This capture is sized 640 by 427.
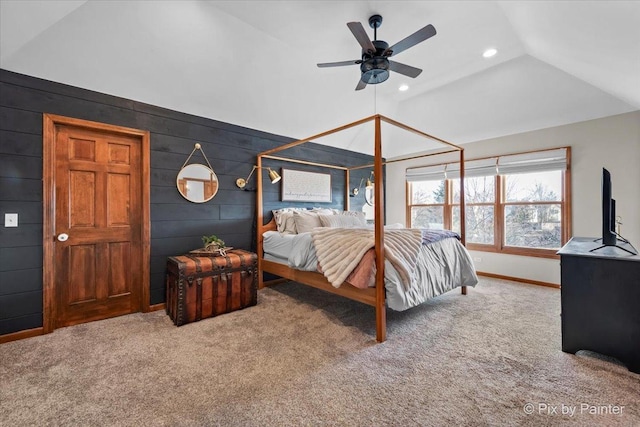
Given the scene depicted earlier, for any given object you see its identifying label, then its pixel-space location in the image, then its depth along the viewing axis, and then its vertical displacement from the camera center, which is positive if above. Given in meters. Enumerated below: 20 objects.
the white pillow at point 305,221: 4.05 -0.11
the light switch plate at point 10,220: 2.44 -0.06
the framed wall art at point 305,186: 4.60 +0.48
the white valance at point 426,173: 5.39 +0.82
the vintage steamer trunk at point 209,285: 2.81 -0.79
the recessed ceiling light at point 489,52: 3.32 +1.99
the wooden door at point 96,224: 2.74 -0.12
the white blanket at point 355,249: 2.51 -0.36
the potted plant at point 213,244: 3.27 -0.37
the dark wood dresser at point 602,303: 1.95 -0.68
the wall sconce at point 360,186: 5.73 +0.59
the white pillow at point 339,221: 4.24 -0.12
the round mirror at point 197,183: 3.44 +0.40
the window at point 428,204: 5.56 +0.20
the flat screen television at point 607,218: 2.27 -0.04
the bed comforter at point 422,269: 2.46 -0.58
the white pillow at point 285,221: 4.08 -0.12
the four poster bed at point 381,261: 2.45 -0.50
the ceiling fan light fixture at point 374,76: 2.77 +1.44
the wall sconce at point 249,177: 3.96 +0.53
